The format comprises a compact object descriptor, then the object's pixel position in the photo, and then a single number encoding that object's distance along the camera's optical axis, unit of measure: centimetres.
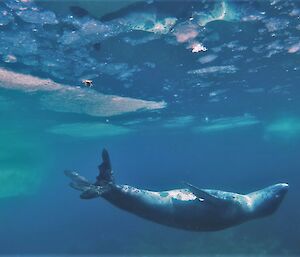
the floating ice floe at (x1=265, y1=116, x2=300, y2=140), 4653
